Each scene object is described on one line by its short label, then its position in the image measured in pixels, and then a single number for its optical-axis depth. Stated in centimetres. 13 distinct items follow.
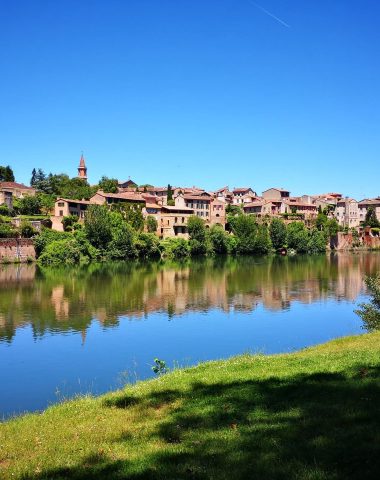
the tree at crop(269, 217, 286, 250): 10281
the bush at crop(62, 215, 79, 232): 8394
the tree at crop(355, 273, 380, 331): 2283
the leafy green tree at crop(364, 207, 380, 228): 12965
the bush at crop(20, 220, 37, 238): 7525
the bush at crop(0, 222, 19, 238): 7185
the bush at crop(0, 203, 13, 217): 8275
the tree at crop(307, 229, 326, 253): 10681
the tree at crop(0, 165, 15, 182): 10881
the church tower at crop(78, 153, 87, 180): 14488
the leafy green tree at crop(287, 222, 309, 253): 10475
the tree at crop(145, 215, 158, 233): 9562
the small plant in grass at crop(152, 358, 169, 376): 1515
